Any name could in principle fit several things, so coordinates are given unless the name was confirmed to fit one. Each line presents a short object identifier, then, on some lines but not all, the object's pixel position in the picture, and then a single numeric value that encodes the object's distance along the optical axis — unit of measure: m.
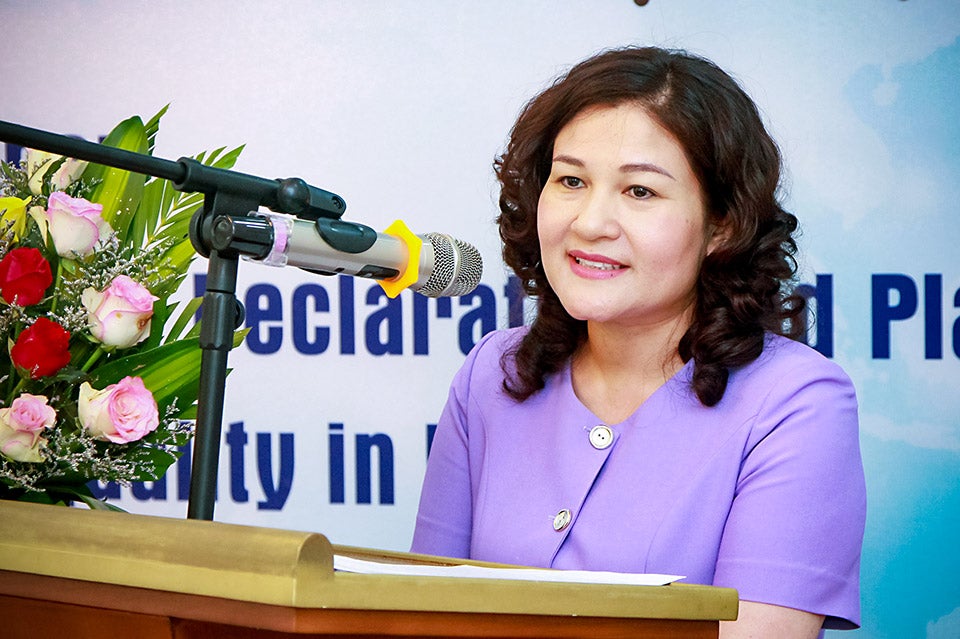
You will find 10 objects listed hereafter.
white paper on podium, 3.36
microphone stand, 3.49
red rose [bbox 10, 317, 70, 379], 3.62
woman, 3.76
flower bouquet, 3.63
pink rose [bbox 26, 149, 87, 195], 3.70
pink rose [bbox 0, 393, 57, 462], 3.62
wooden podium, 3.14
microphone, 3.49
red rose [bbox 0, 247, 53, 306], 3.62
